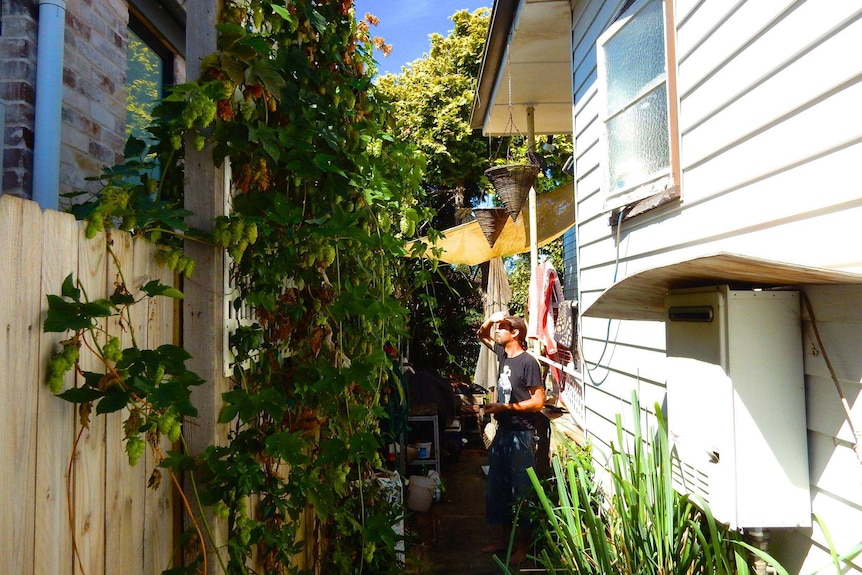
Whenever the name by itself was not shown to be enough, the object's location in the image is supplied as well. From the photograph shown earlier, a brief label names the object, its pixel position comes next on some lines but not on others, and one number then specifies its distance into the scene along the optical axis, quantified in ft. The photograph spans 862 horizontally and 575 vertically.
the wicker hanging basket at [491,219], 21.65
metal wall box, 6.04
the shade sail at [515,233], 22.30
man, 15.69
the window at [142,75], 11.55
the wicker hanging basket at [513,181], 18.51
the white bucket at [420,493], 18.50
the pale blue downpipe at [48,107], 7.38
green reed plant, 6.84
